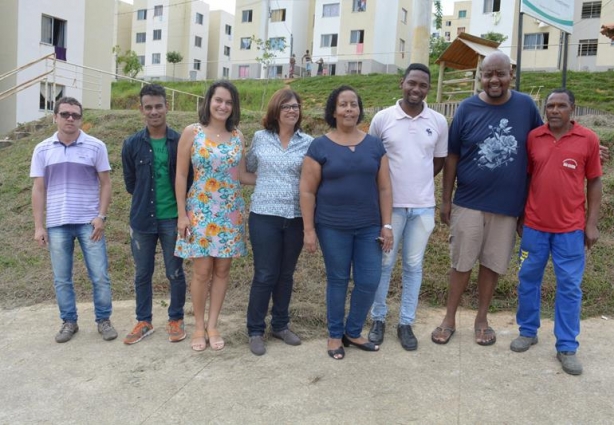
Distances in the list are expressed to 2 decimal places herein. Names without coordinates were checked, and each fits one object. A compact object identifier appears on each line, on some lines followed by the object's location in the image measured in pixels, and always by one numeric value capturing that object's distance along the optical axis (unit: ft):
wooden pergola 40.06
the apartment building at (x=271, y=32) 118.42
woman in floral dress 11.82
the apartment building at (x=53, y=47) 57.93
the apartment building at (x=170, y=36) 138.51
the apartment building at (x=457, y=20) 184.14
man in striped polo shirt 12.60
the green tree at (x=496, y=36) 93.97
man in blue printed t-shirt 11.90
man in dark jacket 12.31
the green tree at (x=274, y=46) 111.18
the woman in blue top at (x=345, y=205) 11.20
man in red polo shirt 11.41
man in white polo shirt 11.99
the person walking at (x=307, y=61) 115.03
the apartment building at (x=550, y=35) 88.35
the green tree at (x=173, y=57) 131.54
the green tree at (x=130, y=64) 114.01
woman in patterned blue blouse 11.64
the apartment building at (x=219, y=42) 148.97
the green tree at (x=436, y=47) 99.59
